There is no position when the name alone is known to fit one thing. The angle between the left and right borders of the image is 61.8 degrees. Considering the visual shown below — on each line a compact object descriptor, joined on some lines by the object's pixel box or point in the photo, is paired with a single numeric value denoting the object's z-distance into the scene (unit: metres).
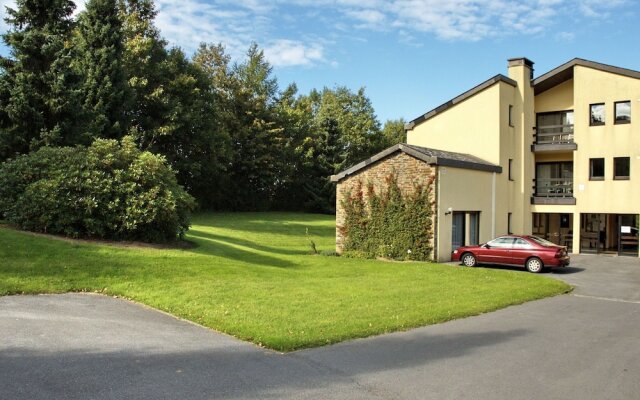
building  27.17
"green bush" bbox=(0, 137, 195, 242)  16.42
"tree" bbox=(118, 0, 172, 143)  39.12
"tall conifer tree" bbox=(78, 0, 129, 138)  30.52
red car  20.64
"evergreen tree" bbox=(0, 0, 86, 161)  22.84
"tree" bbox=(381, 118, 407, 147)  71.00
